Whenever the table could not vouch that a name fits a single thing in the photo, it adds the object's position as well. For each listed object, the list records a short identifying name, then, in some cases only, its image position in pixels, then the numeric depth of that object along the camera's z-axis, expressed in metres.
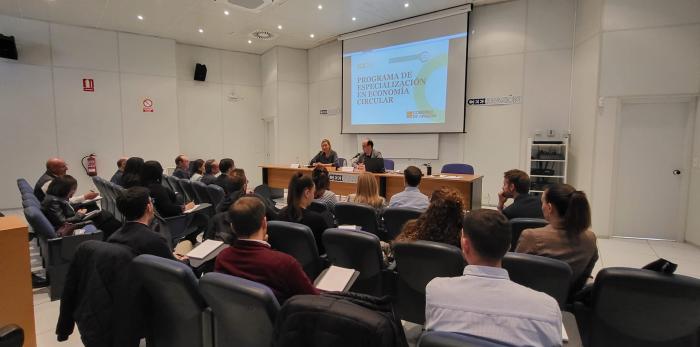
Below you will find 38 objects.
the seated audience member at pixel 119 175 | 5.86
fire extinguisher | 8.52
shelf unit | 6.44
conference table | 5.33
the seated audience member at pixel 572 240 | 2.20
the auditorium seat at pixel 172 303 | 1.72
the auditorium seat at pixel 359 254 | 2.44
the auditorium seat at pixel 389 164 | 7.31
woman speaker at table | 7.36
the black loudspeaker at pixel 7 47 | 7.29
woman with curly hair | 2.38
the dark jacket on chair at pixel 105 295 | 1.85
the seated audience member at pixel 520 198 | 3.35
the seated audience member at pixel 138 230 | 2.04
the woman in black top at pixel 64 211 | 3.73
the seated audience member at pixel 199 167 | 6.77
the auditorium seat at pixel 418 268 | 2.10
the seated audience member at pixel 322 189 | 3.76
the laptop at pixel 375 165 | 6.11
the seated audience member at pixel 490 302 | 1.15
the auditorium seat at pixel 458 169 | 6.31
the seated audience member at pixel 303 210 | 2.89
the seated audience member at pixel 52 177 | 4.74
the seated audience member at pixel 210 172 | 5.43
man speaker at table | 6.52
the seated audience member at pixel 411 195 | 3.74
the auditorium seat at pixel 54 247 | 3.24
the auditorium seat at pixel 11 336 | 1.22
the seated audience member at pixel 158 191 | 4.16
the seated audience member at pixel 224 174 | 5.09
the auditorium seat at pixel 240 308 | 1.44
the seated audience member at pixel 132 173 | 4.29
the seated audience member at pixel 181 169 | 6.62
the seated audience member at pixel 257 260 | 1.65
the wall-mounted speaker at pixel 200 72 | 10.05
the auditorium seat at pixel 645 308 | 1.62
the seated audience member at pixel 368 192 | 3.92
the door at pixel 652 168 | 5.36
